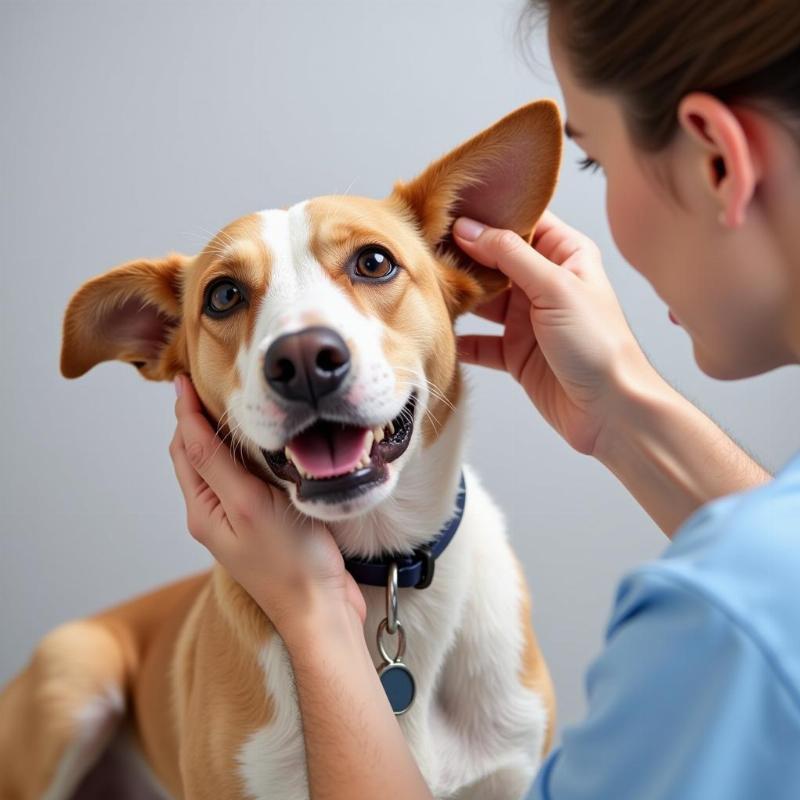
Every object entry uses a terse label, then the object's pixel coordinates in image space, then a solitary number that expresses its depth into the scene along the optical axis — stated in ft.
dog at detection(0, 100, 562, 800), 4.08
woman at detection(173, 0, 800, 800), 2.22
